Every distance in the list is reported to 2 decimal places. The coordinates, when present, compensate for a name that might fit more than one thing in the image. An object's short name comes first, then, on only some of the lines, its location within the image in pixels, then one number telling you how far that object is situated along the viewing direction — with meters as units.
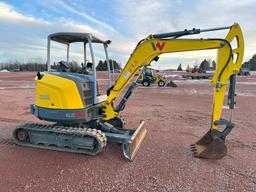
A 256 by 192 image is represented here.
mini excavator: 4.45
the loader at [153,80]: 22.58
